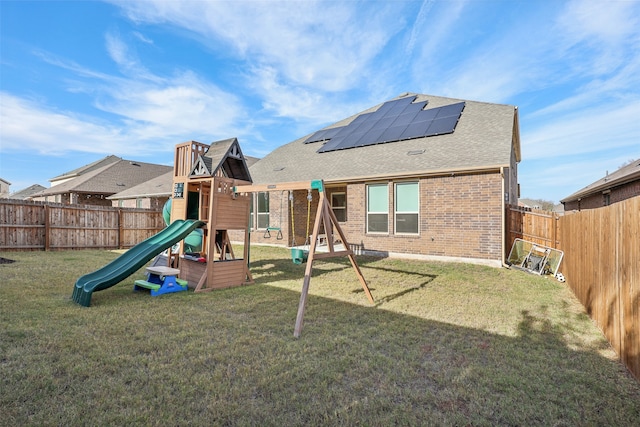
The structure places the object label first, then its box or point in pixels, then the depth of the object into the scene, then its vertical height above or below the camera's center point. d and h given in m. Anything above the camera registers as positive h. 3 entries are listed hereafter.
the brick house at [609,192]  13.26 +1.63
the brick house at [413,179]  9.32 +1.40
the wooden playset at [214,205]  6.52 +0.29
